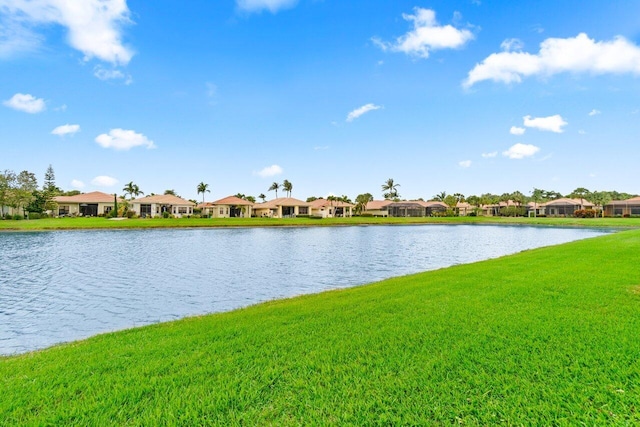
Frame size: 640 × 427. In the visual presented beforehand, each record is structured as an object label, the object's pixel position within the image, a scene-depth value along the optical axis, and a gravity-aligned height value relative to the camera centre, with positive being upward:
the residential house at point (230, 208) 69.25 +1.42
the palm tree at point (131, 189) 76.62 +6.12
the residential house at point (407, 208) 88.56 +1.18
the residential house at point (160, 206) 62.69 +1.86
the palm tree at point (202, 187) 83.88 +6.90
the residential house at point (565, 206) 81.81 +1.16
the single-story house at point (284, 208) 73.75 +1.47
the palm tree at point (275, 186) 90.88 +7.51
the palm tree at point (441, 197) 107.25 +4.84
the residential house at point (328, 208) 78.66 +1.33
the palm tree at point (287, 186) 89.25 +7.39
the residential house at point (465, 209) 100.40 +0.85
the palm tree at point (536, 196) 90.66 +4.08
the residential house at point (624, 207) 73.92 +0.66
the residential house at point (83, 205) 63.56 +2.19
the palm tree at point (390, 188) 98.25 +7.13
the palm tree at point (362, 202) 93.49 +3.16
